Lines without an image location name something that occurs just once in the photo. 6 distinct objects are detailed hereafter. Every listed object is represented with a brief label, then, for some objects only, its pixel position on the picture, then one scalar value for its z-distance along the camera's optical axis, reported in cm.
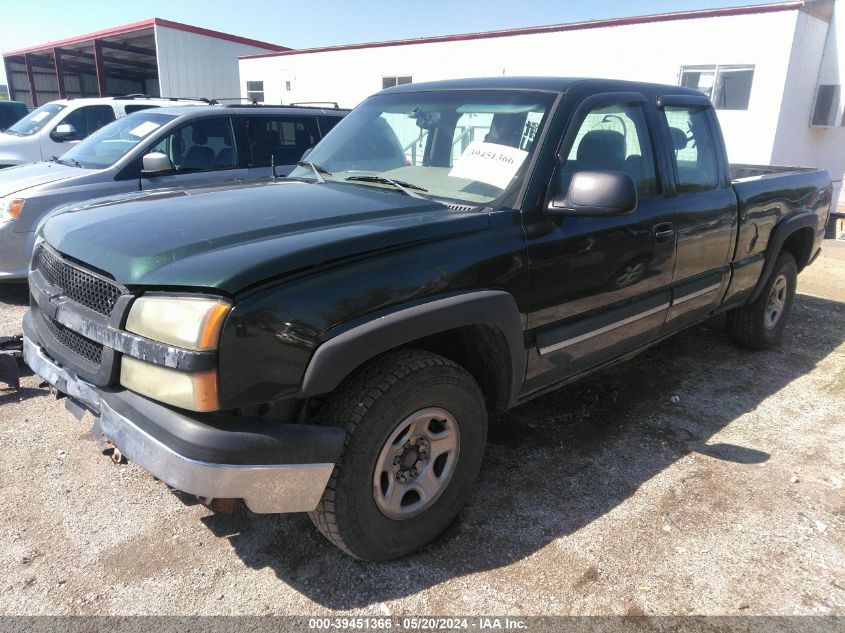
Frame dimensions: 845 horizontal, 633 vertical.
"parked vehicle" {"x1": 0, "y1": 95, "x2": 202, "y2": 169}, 923
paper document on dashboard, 290
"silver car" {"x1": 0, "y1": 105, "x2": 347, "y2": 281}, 565
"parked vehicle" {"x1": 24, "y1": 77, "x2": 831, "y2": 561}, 203
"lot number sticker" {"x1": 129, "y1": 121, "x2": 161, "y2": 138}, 639
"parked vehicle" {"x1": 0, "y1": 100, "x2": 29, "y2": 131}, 1650
